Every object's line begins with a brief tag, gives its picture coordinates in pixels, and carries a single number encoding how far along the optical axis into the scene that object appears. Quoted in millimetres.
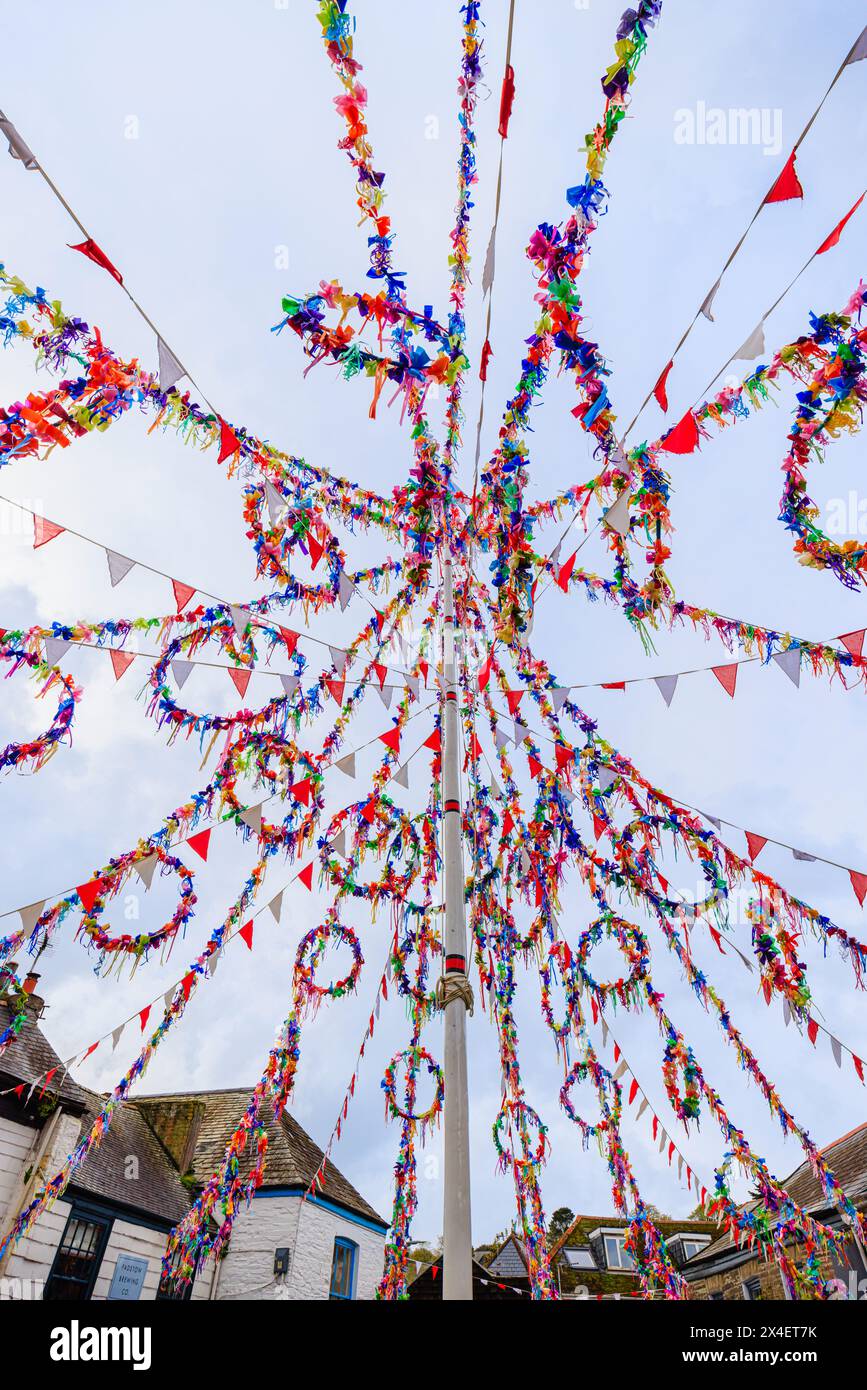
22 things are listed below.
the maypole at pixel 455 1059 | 3545
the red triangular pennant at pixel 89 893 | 5738
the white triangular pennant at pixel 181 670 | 5773
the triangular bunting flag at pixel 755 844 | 5945
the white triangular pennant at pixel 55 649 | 5566
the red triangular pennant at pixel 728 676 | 5512
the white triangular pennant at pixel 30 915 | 5578
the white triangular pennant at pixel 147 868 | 6016
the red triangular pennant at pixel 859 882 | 5668
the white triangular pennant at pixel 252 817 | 6340
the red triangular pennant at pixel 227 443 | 5016
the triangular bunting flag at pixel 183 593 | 5426
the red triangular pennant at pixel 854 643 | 4910
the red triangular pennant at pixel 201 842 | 6227
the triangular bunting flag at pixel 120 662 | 5849
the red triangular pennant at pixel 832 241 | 2848
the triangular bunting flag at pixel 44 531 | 4930
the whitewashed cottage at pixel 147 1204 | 9258
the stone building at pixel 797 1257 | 11206
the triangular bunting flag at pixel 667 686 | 5698
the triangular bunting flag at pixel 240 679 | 6137
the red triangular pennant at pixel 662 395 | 3619
